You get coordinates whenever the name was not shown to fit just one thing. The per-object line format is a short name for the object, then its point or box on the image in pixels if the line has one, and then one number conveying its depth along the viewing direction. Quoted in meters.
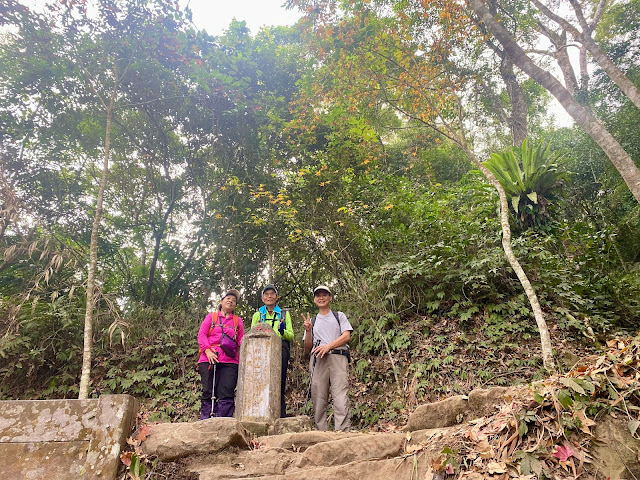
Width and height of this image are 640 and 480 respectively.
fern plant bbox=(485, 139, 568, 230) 6.83
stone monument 4.25
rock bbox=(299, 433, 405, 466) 2.62
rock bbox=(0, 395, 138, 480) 2.41
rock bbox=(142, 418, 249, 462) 2.67
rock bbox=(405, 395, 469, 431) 2.83
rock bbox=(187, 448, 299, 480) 2.57
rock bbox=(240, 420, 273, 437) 4.00
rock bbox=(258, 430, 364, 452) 3.15
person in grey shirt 4.37
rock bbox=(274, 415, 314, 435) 4.12
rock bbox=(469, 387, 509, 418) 2.69
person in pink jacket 4.55
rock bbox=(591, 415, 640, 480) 1.64
